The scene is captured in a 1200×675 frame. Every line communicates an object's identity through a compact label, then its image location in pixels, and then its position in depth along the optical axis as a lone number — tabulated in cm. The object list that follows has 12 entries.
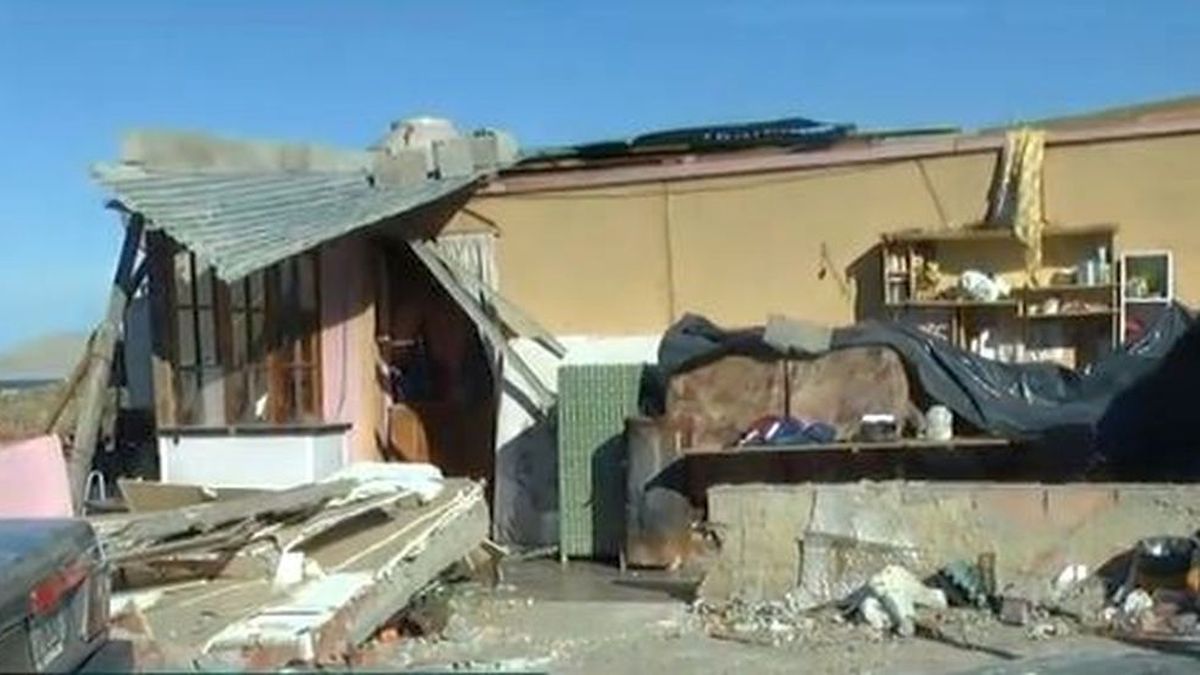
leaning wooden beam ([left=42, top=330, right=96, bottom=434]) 1471
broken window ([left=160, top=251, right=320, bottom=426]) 1485
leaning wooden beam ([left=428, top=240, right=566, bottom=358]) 1499
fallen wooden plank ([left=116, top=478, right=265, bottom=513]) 1179
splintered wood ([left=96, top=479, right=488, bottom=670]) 909
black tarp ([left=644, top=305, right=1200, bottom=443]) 1304
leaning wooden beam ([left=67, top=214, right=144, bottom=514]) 1445
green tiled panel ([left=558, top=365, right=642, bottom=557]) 1417
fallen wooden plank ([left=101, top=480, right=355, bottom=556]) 989
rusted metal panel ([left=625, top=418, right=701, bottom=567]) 1359
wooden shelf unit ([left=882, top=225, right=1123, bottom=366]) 1359
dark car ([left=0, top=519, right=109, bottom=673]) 538
